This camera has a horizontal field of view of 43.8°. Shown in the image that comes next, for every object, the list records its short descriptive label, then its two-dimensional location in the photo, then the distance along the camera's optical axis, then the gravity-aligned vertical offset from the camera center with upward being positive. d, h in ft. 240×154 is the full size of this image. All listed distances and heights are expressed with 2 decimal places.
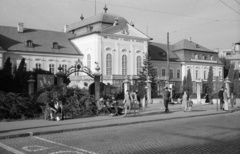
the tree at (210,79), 194.03 +2.18
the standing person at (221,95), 76.13 -3.35
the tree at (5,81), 87.40 +0.73
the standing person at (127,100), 64.34 -3.77
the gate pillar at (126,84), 93.30 -0.45
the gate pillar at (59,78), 68.44 +1.05
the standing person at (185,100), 75.44 -4.58
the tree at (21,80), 88.93 +1.05
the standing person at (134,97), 68.76 -3.37
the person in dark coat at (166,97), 70.44 -3.47
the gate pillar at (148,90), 108.43 -2.79
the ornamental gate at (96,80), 68.49 +0.70
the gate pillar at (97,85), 69.15 -0.52
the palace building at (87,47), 173.88 +22.57
